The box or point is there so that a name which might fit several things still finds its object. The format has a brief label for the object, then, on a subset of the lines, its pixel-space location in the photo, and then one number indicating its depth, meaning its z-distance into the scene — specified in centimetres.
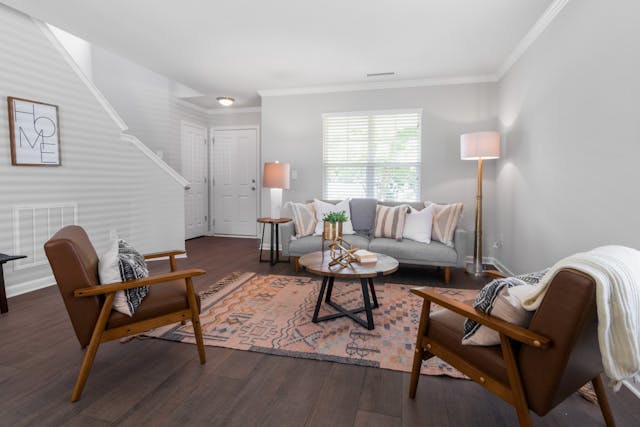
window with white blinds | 479
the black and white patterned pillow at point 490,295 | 135
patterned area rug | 214
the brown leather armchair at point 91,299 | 164
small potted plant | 281
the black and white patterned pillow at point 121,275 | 178
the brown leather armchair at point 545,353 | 107
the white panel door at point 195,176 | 611
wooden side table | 442
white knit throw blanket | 104
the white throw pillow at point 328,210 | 427
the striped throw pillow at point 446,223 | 389
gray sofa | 372
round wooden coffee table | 246
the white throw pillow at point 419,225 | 393
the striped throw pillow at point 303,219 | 427
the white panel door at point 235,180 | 646
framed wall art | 308
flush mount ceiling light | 547
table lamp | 464
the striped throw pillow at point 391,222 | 408
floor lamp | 379
